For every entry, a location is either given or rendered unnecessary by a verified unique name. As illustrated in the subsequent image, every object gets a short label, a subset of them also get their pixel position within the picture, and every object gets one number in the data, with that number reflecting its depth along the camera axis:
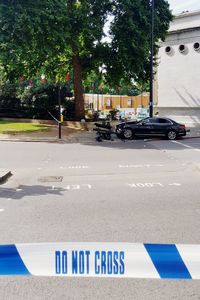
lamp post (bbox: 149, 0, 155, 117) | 29.56
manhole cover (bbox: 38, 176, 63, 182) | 11.70
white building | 35.00
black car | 26.41
